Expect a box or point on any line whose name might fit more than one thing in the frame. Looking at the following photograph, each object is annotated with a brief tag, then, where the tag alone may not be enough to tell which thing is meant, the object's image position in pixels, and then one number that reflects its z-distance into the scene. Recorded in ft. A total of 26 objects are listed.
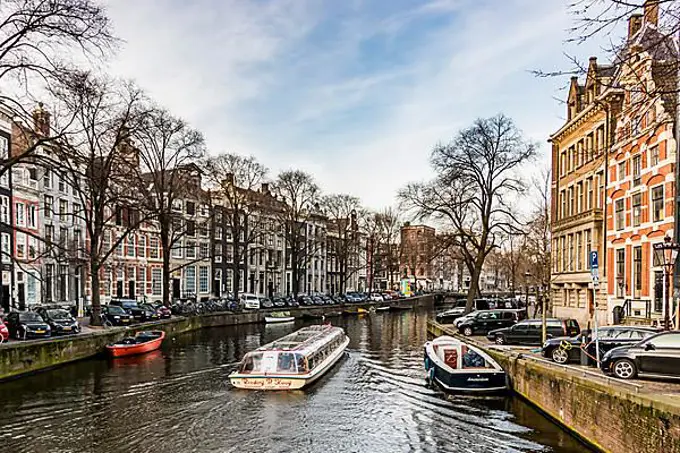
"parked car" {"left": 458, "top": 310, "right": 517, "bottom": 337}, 118.01
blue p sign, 54.29
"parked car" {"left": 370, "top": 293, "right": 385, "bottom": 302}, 280.94
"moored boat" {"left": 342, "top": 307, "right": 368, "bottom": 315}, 232.61
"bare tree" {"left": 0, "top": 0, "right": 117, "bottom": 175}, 66.65
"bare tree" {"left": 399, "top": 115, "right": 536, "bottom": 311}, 146.20
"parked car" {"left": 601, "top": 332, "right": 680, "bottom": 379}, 50.26
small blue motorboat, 72.08
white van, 192.86
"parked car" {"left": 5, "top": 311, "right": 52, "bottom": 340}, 96.48
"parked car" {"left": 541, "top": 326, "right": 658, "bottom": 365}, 65.79
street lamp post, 58.08
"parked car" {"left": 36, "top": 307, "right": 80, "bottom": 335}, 101.60
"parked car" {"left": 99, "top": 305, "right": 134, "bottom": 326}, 127.85
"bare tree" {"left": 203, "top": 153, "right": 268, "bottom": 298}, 192.13
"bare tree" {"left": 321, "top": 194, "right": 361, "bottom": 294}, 268.41
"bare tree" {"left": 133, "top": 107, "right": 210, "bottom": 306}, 150.10
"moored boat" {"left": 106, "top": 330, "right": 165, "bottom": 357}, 103.30
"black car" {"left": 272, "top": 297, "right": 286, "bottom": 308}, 206.28
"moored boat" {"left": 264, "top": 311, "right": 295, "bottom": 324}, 184.70
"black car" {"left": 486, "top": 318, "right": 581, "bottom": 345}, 93.81
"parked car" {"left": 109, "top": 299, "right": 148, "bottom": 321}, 141.79
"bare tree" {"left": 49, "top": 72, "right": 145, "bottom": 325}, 70.13
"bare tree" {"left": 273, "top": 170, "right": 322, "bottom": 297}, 223.71
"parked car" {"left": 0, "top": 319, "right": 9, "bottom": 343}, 88.22
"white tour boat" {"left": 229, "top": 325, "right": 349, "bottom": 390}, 75.51
